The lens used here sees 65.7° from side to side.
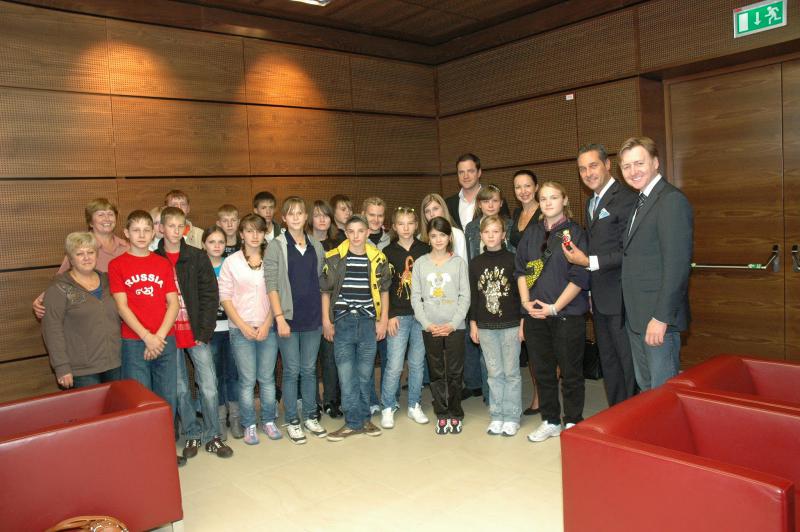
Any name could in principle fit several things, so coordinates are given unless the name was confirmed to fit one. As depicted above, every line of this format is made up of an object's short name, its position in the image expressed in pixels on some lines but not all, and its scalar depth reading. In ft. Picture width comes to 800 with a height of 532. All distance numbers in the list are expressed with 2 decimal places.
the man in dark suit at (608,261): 11.03
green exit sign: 13.21
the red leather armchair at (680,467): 5.46
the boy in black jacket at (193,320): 12.07
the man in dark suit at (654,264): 9.11
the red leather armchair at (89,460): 7.52
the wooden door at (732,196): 14.61
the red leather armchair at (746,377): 8.10
